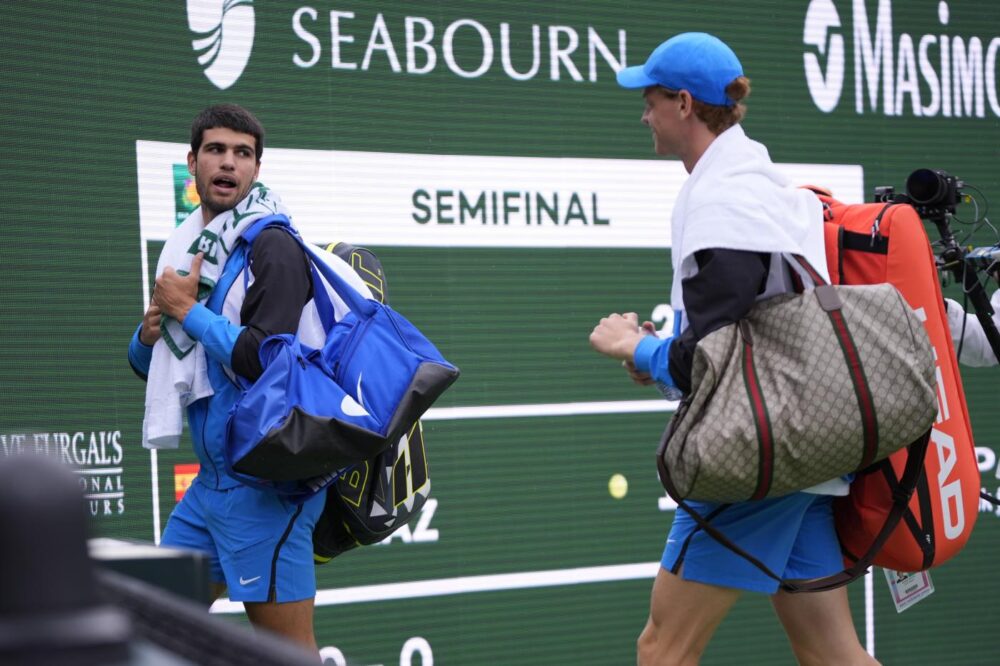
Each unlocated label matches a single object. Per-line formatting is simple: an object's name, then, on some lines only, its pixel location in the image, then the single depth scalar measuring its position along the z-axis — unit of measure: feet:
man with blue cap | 20.06
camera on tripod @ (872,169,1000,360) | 26.43
